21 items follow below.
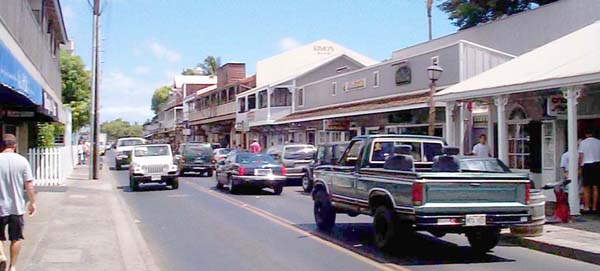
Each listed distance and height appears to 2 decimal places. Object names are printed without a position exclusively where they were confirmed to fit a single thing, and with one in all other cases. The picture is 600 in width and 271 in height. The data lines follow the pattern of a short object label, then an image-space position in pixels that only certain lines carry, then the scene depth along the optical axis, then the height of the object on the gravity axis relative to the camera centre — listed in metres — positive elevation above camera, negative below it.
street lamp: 18.91 +1.58
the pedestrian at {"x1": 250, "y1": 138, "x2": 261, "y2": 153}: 36.91 -0.10
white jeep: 24.53 -0.80
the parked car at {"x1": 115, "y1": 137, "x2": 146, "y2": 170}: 42.17 -0.58
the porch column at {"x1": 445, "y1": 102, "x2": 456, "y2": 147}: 18.75 +0.73
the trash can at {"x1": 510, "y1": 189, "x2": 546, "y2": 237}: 11.83 -1.22
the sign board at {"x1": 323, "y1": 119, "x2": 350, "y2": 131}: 32.72 +0.98
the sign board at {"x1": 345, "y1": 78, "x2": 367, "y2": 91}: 33.41 +3.07
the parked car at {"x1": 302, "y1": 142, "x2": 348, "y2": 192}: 14.56 -0.24
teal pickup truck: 10.14 -0.75
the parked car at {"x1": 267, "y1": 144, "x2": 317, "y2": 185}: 26.88 -0.52
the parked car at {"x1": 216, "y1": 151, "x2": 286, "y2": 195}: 23.23 -0.92
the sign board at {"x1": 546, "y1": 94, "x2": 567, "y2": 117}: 17.56 +1.04
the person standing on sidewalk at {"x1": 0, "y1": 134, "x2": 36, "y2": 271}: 8.40 -0.58
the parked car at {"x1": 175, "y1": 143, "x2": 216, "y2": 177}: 34.91 -0.63
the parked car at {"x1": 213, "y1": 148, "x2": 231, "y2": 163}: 39.22 -0.44
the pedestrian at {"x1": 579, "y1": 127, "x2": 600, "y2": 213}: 14.90 -0.43
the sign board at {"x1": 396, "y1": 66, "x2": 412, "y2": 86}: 28.58 +2.96
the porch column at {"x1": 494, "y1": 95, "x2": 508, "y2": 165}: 16.42 +0.50
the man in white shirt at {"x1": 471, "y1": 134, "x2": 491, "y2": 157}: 17.91 -0.08
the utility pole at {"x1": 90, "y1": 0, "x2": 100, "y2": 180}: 29.52 +2.47
